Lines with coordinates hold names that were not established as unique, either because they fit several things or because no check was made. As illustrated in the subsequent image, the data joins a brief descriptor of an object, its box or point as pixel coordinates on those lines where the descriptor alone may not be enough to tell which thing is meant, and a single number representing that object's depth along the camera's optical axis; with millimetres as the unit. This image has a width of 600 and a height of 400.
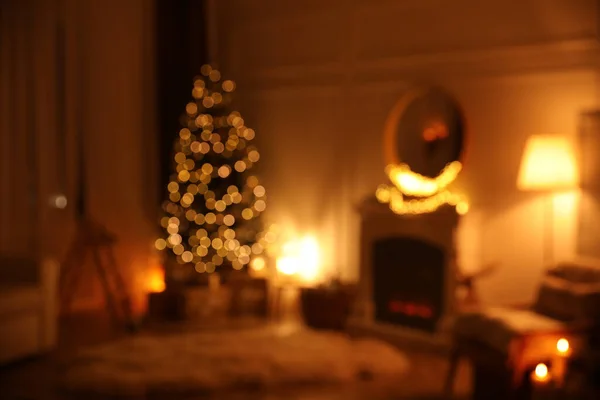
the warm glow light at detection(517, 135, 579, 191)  4941
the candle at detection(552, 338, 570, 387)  4108
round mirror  5777
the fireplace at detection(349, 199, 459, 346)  5555
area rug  4523
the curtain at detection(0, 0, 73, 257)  6477
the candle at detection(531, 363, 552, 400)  4102
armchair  4004
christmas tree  6723
